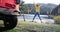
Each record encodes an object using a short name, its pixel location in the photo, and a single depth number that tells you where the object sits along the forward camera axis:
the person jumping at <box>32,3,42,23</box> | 5.46
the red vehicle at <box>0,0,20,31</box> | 3.17
